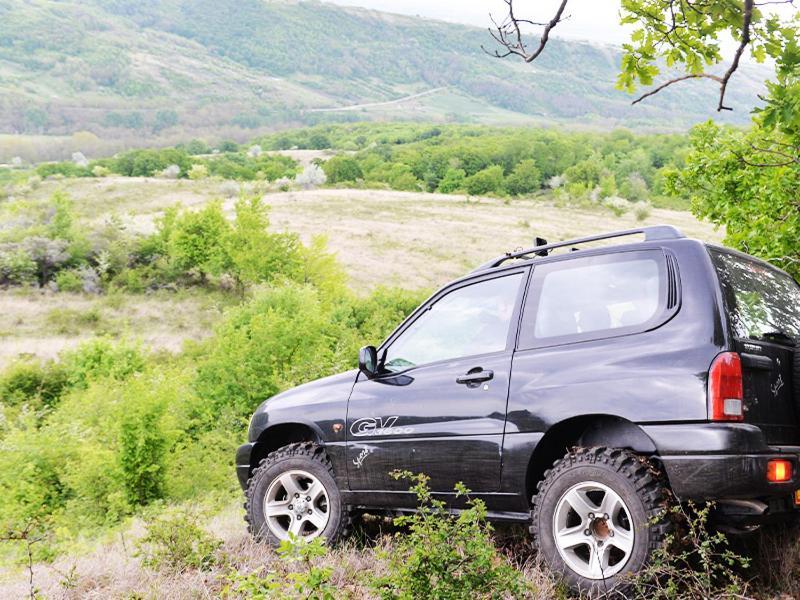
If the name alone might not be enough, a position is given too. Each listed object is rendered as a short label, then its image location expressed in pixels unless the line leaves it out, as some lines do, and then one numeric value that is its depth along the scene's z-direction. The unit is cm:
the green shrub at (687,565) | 359
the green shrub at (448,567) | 356
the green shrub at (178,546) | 506
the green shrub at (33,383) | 3500
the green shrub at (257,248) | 5275
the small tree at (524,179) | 11962
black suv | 382
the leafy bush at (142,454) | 1680
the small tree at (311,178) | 10569
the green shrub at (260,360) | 2639
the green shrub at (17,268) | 5544
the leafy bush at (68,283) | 5447
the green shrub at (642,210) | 8144
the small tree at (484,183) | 11875
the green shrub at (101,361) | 3481
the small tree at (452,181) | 12156
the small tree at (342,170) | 11688
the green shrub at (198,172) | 10481
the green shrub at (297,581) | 336
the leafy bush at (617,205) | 8800
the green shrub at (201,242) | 5531
